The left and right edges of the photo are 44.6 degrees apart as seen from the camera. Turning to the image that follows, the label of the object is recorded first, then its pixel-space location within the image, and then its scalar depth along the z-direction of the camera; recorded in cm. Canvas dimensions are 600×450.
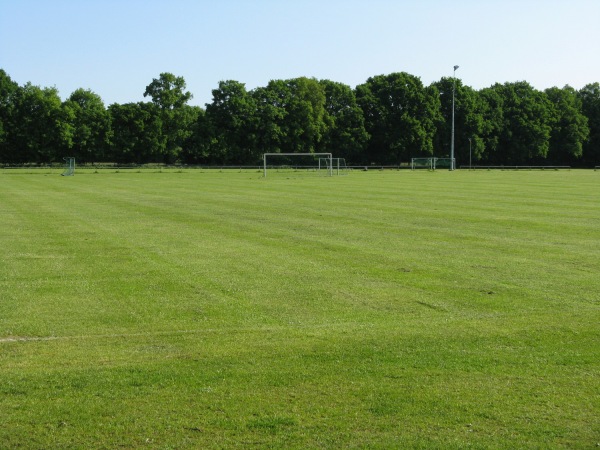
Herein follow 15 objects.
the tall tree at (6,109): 10194
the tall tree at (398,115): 11169
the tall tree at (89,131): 10431
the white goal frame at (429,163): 9819
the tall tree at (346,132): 11031
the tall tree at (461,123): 11306
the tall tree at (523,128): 11688
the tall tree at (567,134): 11838
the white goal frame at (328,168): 7432
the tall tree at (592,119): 12069
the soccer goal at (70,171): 7362
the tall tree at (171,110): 10662
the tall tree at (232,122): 10638
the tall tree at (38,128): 10219
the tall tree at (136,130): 10512
